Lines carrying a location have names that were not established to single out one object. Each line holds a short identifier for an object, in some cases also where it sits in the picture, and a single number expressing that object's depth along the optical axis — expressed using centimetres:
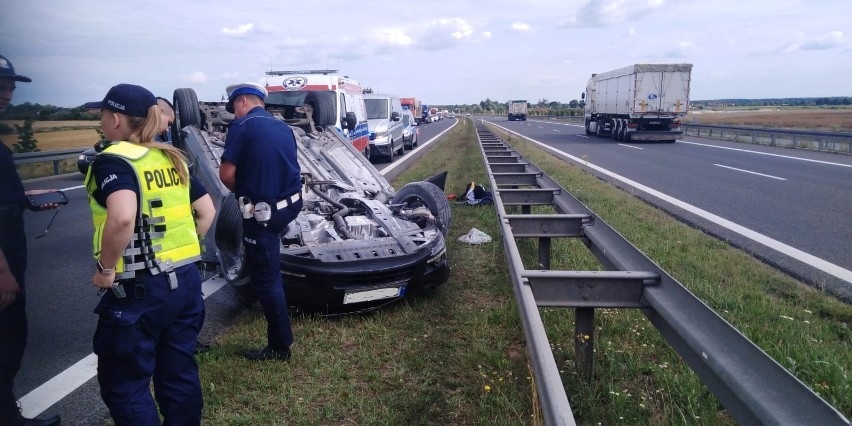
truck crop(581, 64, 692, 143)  2831
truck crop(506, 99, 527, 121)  8346
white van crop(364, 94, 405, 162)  1920
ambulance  1479
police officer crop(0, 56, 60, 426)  244
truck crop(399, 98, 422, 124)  4906
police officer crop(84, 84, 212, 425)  280
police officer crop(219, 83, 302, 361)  442
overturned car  503
